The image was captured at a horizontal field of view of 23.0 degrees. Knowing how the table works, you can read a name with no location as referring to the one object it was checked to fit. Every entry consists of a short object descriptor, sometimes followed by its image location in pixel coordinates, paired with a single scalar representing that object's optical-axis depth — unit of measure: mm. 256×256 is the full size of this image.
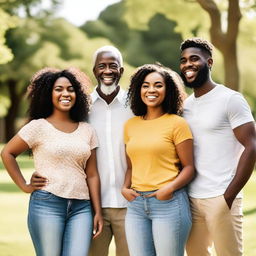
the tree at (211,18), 15914
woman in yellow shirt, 4984
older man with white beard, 5578
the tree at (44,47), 36750
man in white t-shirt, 5191
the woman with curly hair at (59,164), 5098
